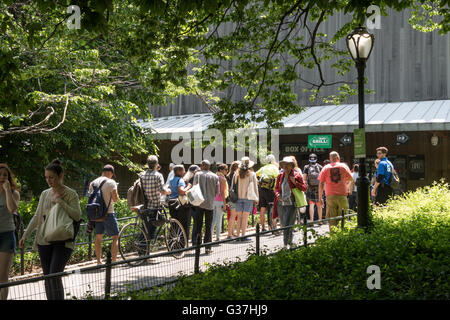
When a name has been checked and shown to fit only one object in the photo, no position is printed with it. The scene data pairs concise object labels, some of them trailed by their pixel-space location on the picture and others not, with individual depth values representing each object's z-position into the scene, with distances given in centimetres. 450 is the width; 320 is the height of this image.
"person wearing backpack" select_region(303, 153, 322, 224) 1576
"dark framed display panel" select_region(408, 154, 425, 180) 2289
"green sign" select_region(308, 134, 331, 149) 2323
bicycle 1064
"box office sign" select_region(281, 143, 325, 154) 2508
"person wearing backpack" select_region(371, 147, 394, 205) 1407
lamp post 1012
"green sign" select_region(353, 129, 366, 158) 1005
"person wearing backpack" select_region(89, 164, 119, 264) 963
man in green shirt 1421
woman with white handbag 654
